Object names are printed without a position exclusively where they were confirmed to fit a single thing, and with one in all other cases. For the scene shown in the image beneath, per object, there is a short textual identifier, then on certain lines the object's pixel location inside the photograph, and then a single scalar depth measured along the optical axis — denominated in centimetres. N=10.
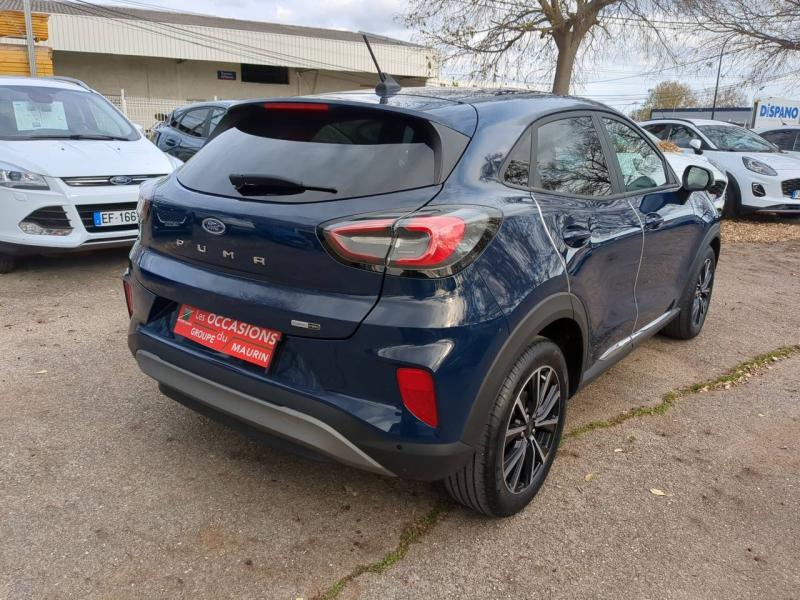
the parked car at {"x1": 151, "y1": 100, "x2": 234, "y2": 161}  1026
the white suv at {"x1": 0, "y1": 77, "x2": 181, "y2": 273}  542
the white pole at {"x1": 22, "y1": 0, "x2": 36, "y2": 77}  1828
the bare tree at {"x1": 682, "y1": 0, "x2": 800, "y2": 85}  1845
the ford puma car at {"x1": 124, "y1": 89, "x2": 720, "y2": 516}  216
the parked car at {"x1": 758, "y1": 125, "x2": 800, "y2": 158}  1457
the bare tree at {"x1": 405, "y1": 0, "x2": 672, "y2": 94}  1803
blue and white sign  2520
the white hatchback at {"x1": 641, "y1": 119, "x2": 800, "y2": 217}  1046
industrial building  2762
